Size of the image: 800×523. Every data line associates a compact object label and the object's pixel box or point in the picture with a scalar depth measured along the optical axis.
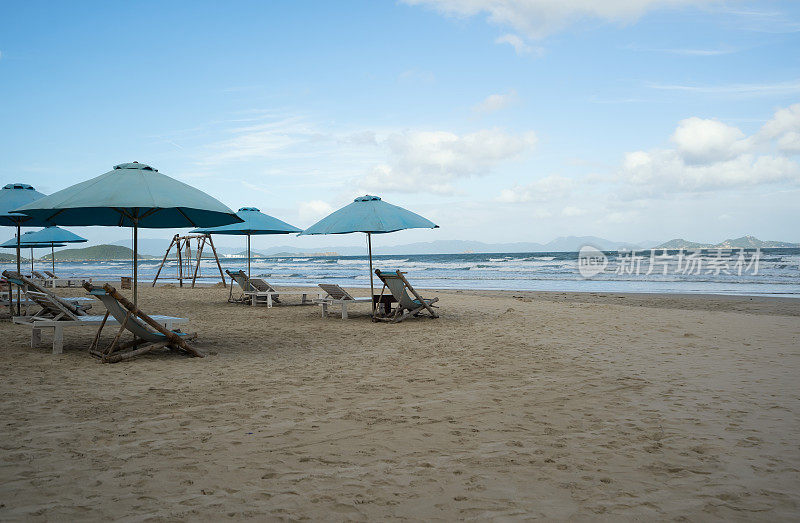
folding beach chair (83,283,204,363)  5.51
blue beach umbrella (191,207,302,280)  11.94
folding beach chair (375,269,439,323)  8.75
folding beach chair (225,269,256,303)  12.70
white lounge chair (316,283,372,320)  9.55
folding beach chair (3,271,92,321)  6.40
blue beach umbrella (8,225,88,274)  17.34
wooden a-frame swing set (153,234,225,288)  18.89
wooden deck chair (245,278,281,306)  12.48
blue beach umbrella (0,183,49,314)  8.11
